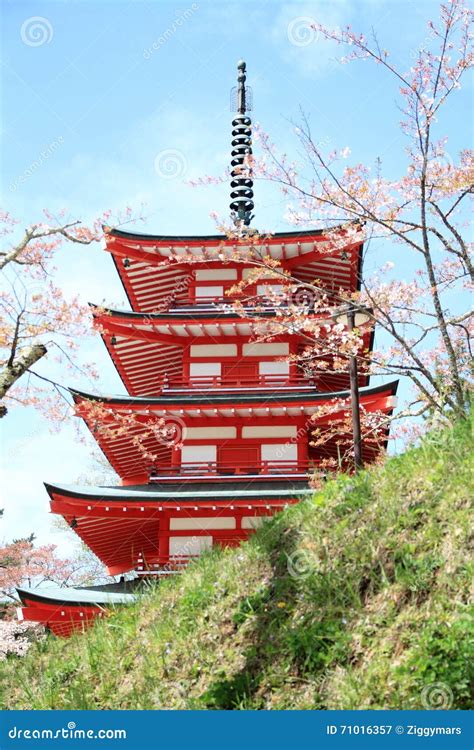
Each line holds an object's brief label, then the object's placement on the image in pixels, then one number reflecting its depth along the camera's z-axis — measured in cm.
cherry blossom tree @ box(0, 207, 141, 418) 1188
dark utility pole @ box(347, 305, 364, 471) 1284
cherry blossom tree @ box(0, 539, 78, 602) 3372
